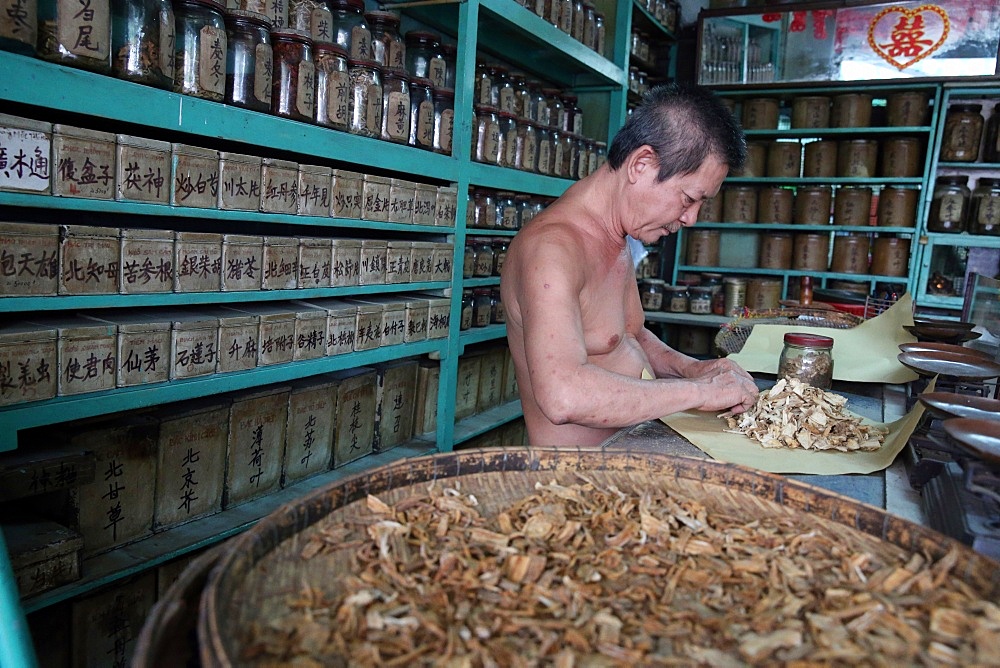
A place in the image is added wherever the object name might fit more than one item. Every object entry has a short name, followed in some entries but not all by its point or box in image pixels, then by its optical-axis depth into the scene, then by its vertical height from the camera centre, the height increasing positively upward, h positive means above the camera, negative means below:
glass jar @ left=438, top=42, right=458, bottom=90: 2.88 +0.72
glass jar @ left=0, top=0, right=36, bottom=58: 1.35 +0.35
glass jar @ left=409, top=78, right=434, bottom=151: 2.56 +0.47
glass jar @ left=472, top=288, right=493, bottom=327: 3.30 -0.27
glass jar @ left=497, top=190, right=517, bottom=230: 3.31 +0.18
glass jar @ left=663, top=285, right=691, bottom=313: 5.09 -0.26
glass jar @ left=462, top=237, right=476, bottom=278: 3.14 -0.05
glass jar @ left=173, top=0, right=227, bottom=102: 1.71 +0.43
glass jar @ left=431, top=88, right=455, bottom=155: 2.69 +0.47
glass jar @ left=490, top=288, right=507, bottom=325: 3.42 -0.29
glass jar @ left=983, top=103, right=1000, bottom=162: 4.54 +0.90
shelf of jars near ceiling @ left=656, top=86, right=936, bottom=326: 4.79 +0.54
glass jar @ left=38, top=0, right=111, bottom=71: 1.43 +0.37
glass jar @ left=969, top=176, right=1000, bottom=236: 4.41 +0.46
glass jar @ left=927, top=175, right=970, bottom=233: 4.58 +0.47
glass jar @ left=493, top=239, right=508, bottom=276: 3.37 -0.01
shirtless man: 1.45 -0.05
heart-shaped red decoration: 4.59 +1.56
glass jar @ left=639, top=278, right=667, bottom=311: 5.10 -0.24
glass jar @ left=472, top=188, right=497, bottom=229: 3.16 +0.17
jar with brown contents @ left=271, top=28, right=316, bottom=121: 1.96 +0.44
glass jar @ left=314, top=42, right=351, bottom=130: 2.10 +0.45
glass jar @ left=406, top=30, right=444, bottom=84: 2.78 +0.74
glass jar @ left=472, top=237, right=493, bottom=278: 3.22 -0.05
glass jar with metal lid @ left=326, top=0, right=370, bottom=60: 2.31 +0.67
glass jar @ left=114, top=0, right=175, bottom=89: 1.57 +0.40
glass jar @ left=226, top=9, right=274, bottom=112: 1.84 +0.45
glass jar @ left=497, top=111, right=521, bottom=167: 3.14 +0.47
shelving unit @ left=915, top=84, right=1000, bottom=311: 4.57 +0.26
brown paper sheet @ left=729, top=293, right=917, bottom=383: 2.22 -0.26
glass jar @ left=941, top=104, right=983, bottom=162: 4.58 +0.92
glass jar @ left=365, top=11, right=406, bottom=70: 2.45 +0.69
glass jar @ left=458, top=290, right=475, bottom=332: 3.17 -0.28
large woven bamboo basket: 0.66 -0.32
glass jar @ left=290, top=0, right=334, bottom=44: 2.15 +0.65
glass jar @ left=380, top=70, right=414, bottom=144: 2.39 +0.45
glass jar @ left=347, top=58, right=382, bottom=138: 2.25 +0.45
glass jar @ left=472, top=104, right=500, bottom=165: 2.98 +0.47
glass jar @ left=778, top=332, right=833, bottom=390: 1.82 -0.22
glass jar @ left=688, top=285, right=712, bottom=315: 5.08 -0.26
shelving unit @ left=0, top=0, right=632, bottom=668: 1.47 +0.06
